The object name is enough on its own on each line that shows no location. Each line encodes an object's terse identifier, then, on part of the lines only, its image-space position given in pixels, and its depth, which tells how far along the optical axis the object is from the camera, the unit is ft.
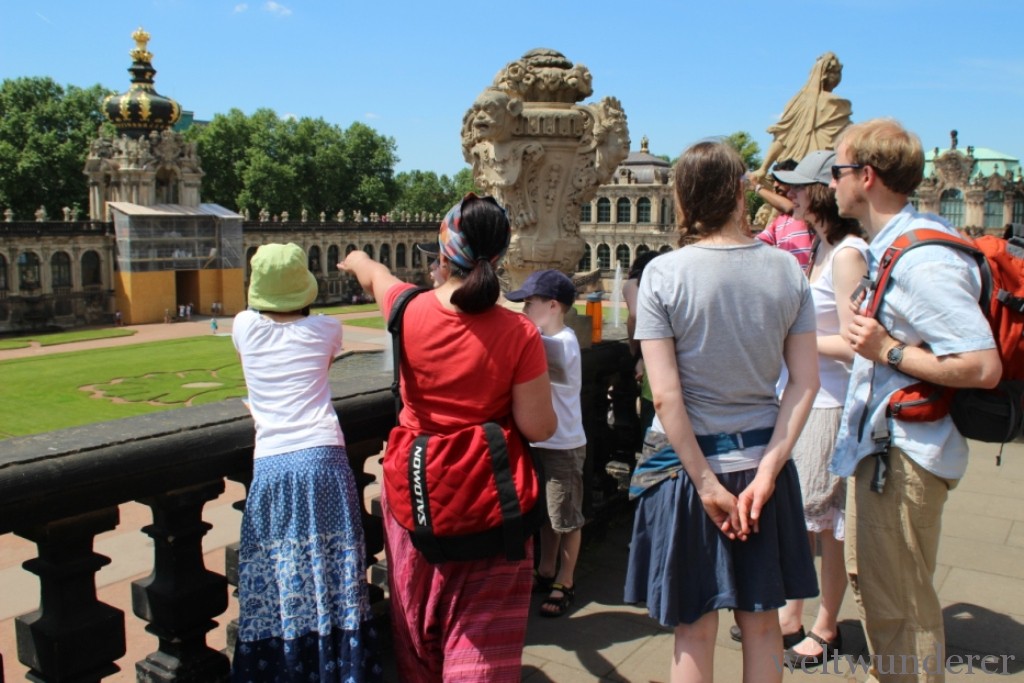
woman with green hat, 9.46
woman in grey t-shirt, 9.08
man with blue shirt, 9.66
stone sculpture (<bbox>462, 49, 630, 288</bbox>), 18.83
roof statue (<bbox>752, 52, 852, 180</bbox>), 32.04
